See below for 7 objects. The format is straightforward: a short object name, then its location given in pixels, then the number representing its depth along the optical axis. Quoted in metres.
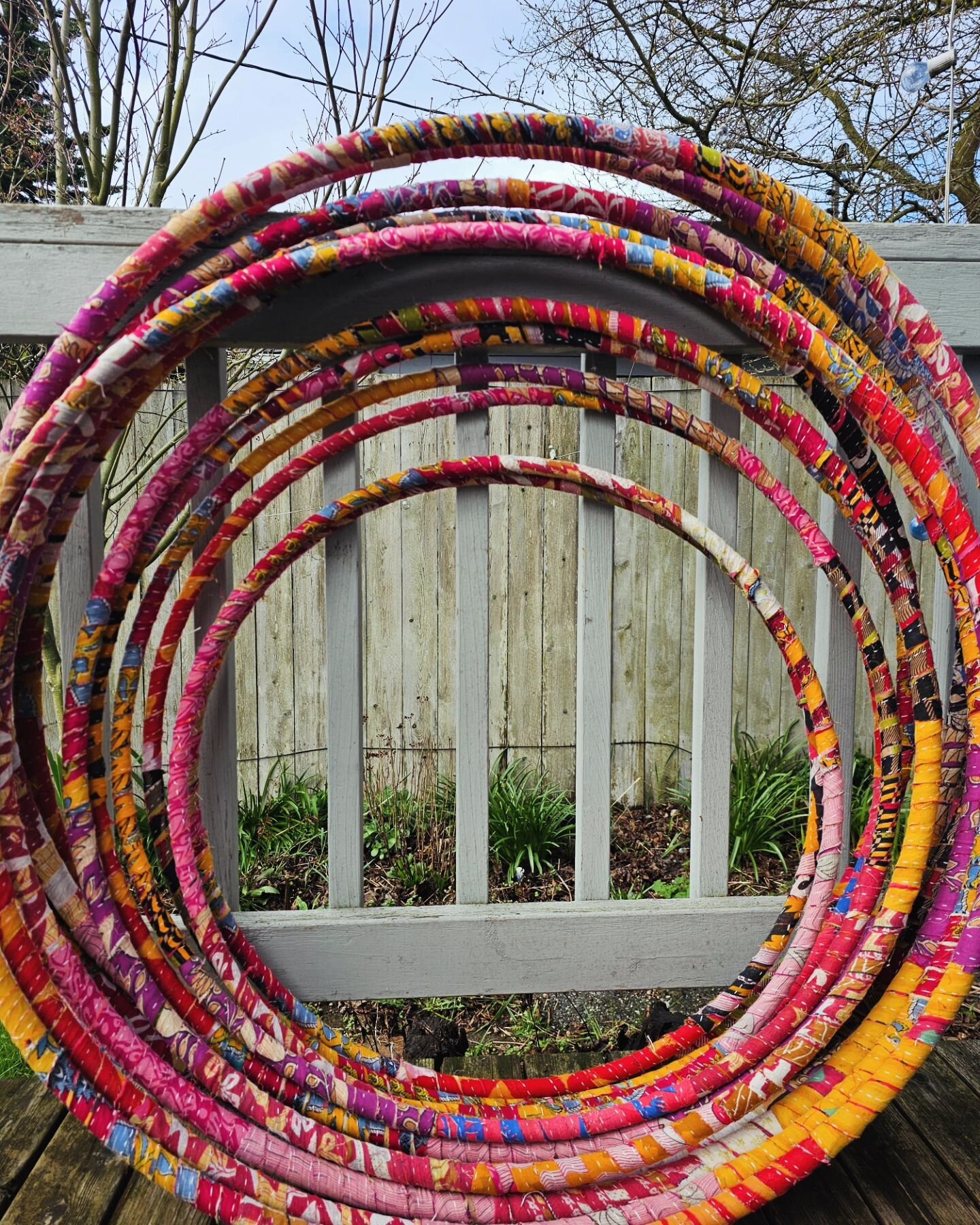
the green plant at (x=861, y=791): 2.72
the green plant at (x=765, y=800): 2.72
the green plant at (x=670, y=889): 2.53
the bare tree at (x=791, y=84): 3.47
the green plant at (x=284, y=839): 2.59
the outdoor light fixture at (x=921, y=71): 1.56
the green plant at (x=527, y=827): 2.69
